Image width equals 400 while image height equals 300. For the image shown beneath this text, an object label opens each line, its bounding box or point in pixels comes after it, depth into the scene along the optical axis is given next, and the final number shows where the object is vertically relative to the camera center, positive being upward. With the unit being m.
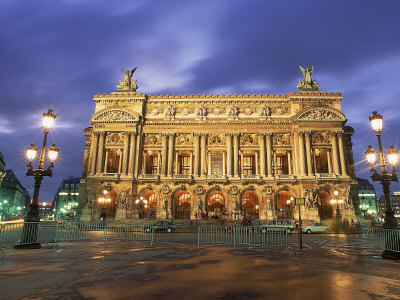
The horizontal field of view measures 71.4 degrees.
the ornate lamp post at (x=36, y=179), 14.09 +1.67
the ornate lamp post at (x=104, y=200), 40.07 +1.61
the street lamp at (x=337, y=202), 34.01 +1.66
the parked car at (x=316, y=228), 31.33 -1.50
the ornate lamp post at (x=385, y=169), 12.69 +2.23
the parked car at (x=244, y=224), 30.21 -1.12
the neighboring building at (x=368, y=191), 98.22 +8.43
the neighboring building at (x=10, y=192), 94.97 +6.26
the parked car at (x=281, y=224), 28.89 -1.05
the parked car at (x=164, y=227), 29.50 -1.55
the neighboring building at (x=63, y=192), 101.38 +6.56
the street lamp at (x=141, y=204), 41.90 +1.14
